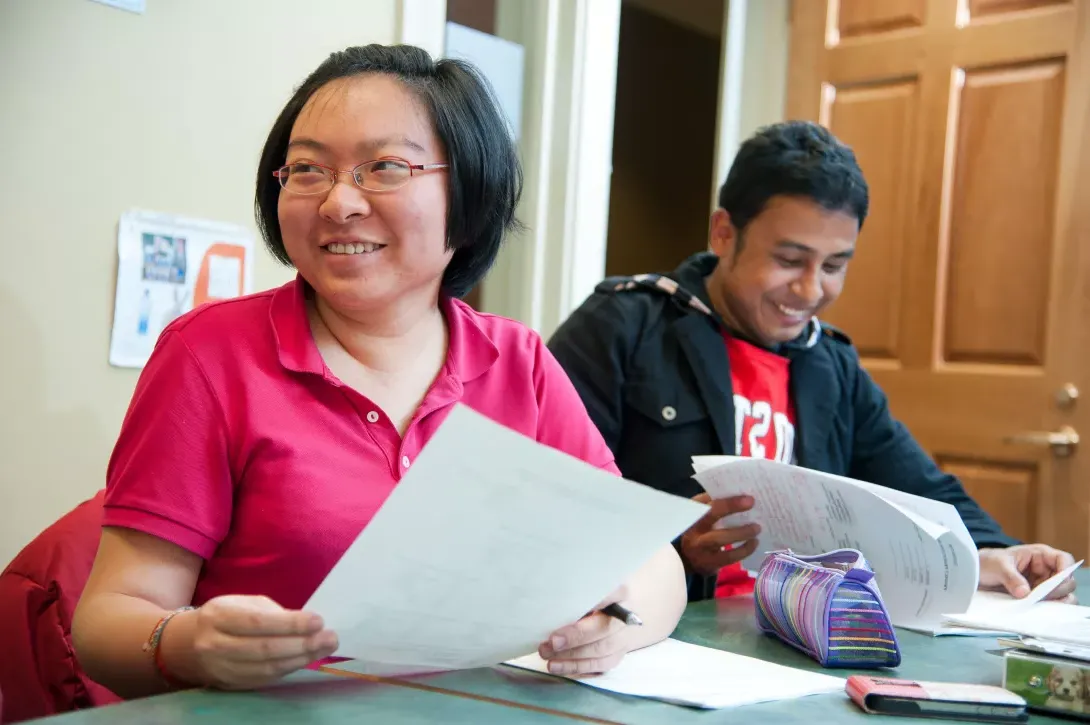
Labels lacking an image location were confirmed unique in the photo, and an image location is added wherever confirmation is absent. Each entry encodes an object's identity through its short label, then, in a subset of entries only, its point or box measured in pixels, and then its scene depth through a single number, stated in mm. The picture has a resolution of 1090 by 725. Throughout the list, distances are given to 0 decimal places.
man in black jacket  1673
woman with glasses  872
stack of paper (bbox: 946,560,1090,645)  1066
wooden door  2744
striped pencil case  958
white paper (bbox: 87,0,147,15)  1747
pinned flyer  1779
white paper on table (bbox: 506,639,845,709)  806
